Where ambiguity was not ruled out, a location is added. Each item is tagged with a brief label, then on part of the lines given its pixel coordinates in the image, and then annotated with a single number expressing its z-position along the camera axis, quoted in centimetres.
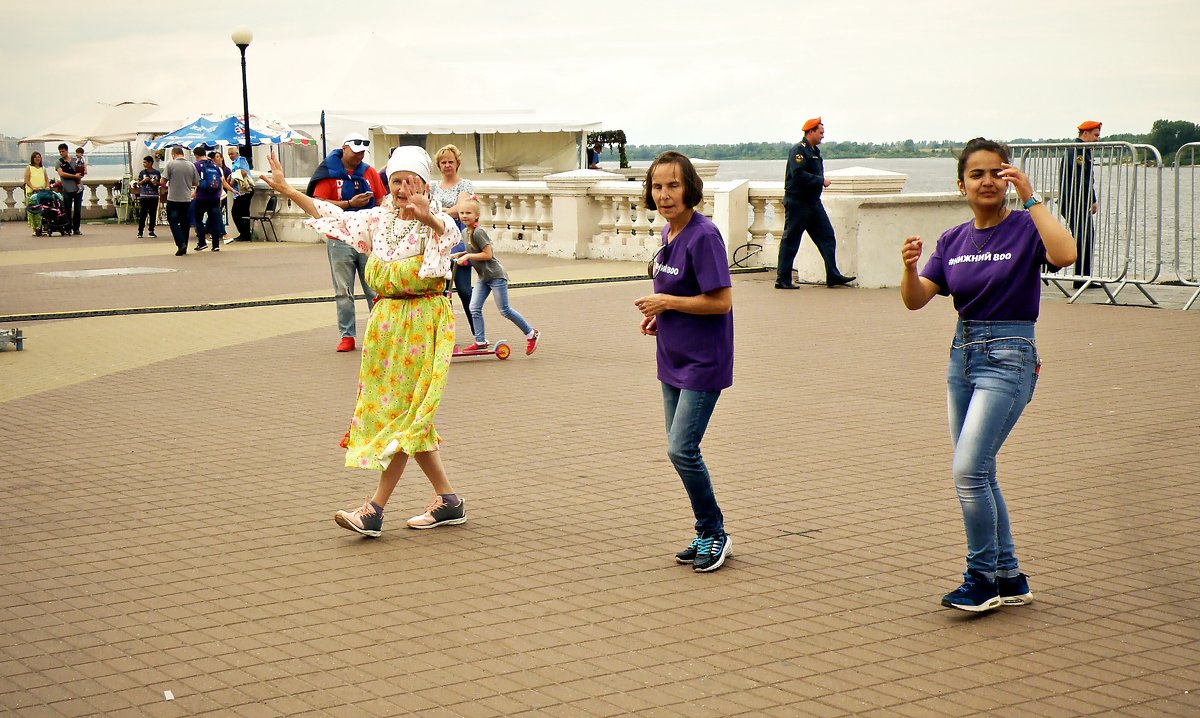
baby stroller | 3344
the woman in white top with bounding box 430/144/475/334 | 1084
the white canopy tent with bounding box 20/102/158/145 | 4375
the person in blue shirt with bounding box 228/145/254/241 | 3000
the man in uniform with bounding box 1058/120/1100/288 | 1628
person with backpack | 2706
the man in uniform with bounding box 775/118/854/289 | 1680
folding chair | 3022
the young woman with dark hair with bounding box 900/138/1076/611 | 502
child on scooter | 1161
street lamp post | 3152
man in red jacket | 1256
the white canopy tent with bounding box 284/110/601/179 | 4119
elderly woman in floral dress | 645
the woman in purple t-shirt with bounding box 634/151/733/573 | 563
